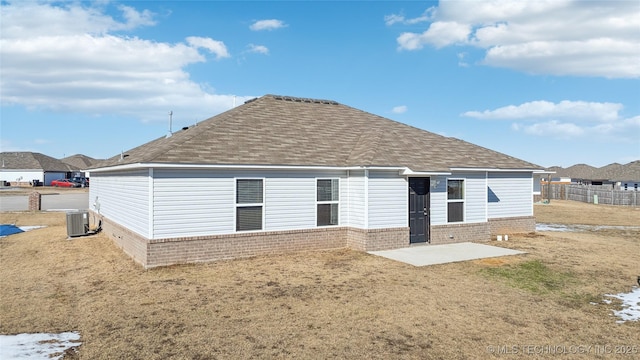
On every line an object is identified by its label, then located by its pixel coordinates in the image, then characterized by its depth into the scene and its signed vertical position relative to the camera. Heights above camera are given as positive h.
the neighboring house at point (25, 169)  73.62 +1.25
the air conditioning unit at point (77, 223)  17.67 -2.01
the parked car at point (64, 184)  66.94 -1.22
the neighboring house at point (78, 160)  105.56 +4.35
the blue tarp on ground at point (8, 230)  19.26 -2.59
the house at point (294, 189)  12.30 -0.37
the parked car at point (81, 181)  70.62 -0.77
